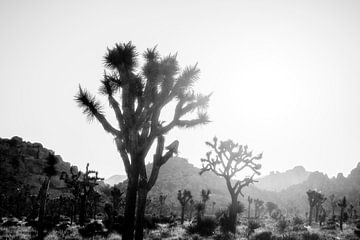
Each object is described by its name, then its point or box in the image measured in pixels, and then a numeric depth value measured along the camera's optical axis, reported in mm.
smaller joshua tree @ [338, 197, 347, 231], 38416
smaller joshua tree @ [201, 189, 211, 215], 46119
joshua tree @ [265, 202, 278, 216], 72688
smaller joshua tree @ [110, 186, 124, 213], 35750
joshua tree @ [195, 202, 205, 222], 36581
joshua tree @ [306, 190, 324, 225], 45022
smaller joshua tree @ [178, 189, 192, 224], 43441
